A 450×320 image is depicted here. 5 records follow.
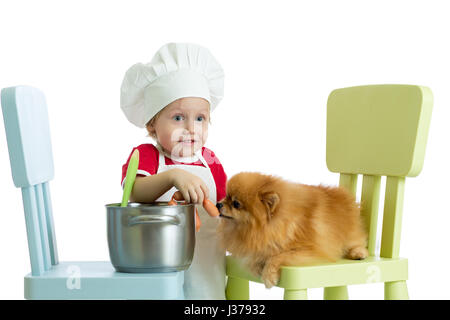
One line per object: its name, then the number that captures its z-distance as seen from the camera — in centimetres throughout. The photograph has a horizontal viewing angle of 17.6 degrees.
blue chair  277
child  299
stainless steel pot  277
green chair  289
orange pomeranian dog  286
